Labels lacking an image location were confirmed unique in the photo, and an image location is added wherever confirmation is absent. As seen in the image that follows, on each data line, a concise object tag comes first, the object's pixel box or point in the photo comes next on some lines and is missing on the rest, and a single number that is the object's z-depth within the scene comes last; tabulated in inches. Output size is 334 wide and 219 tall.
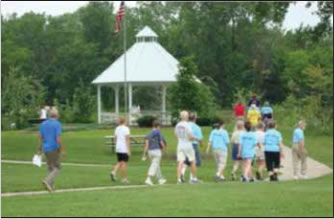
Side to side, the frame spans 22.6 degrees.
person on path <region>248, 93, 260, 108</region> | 1341.0
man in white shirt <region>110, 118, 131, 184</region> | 723.4
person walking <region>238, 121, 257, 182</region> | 784.9
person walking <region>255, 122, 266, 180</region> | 820.0
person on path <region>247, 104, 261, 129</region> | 1253.1
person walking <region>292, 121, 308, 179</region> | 860.0
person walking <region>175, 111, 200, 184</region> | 726.5
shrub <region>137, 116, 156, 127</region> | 1829.5
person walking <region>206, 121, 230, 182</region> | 790.5
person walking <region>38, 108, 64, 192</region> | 597.6
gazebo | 2016.5
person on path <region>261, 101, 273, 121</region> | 1386.6
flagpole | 1880.8
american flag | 1416.1
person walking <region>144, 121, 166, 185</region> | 731.4
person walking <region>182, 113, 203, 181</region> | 753.4
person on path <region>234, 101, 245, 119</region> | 1456.7
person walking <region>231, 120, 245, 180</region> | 816.3
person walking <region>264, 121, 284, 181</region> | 791.7
